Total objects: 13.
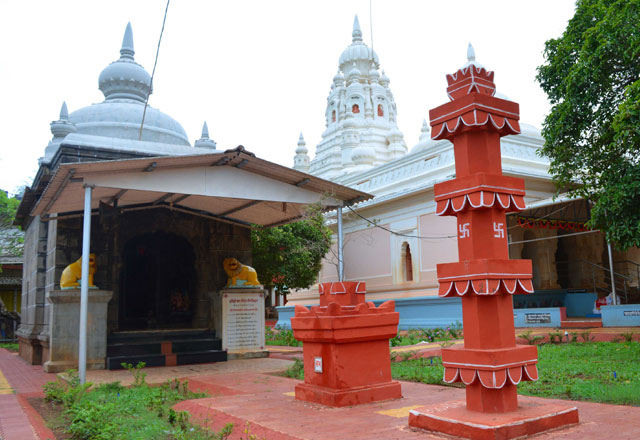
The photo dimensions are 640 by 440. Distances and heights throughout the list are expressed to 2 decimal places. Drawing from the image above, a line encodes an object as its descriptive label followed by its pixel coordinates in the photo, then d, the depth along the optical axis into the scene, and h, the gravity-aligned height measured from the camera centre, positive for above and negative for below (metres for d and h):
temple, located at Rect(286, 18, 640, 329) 19.69 +1.90
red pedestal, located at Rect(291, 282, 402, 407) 6.48 -0.60
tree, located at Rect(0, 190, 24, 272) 23.42 +3.50
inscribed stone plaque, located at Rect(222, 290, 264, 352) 12.48 -0.49
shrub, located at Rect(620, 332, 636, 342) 12.37 -1.06
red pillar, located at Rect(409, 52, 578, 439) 4.95 +0.18
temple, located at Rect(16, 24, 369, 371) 9.49 +1.44
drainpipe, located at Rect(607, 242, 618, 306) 17.09 -0.10
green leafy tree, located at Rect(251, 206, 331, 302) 22.83 +1.77
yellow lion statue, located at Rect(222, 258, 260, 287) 12.85 +0.59
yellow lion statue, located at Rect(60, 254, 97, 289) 11.11 +0.57
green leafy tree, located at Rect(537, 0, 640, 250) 10.09 +3.64
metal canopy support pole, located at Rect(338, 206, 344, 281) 10.25 +0.99
